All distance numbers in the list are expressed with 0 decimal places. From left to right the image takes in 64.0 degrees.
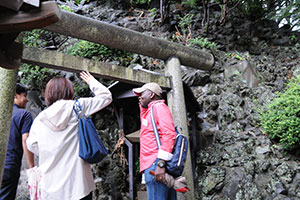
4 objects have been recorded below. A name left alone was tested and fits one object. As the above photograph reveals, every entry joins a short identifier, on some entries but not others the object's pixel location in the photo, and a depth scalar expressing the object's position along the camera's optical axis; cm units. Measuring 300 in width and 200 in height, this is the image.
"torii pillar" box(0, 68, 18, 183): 300
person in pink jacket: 265
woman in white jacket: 219
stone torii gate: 325
